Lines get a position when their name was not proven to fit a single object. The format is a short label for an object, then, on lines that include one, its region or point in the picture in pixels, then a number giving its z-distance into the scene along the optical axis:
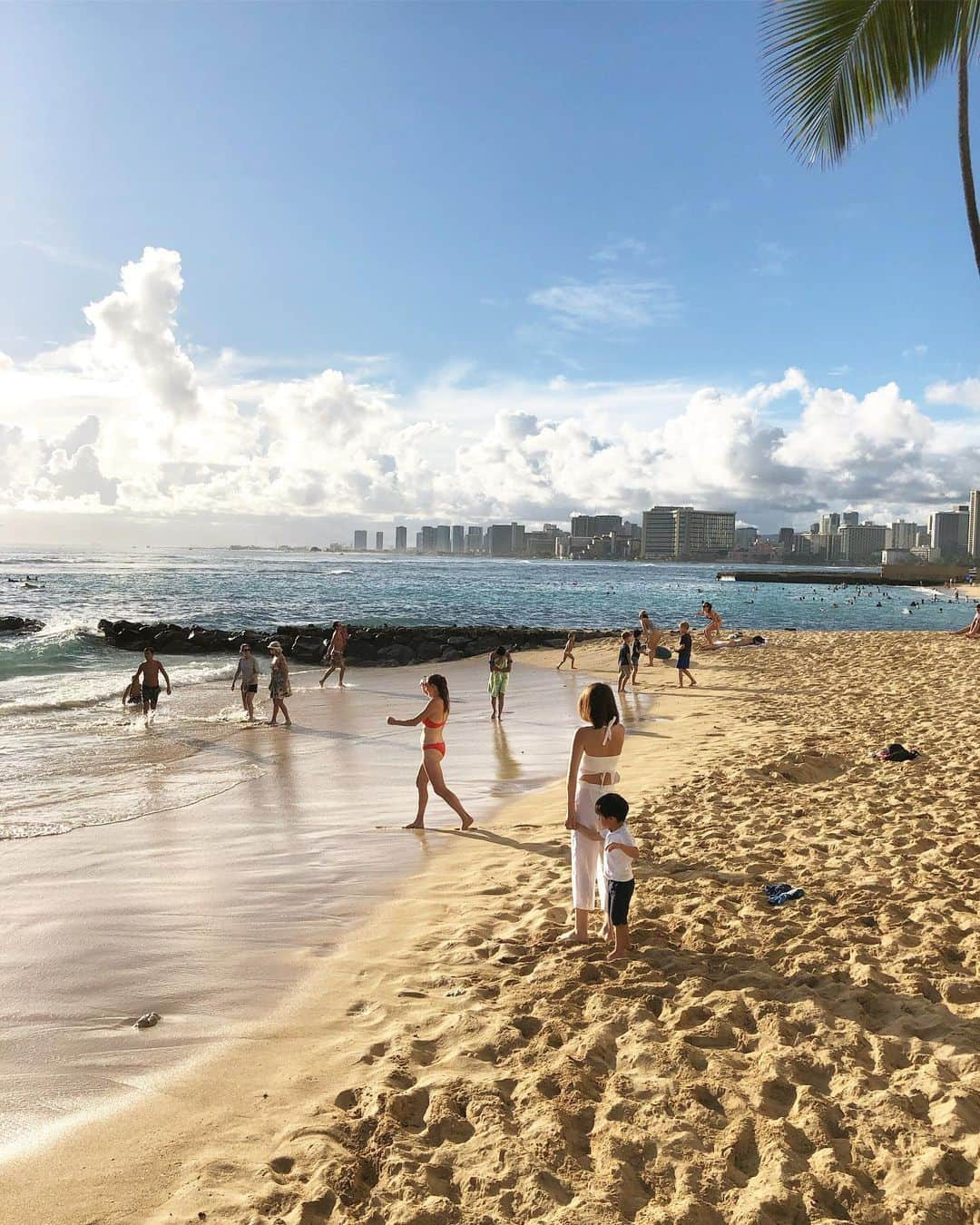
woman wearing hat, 16.28
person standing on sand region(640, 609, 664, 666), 24.79
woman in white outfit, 5.27
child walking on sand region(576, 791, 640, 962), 5.05
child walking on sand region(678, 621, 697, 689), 20.95
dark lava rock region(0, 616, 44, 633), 38.72
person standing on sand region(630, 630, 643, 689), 20.42
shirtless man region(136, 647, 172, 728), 16.25
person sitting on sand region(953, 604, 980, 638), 28.91
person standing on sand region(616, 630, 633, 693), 19.55
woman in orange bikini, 8.48
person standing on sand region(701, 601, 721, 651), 29.08
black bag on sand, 10.61
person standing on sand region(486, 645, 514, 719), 16.48
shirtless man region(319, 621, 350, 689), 22.53
